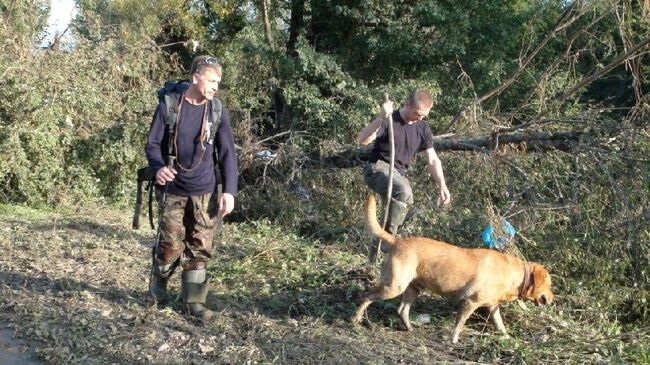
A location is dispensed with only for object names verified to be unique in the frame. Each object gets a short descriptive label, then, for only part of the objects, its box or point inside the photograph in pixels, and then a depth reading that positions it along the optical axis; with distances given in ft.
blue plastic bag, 22.03
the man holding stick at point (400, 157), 20.31
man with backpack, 15.65
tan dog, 17.12
